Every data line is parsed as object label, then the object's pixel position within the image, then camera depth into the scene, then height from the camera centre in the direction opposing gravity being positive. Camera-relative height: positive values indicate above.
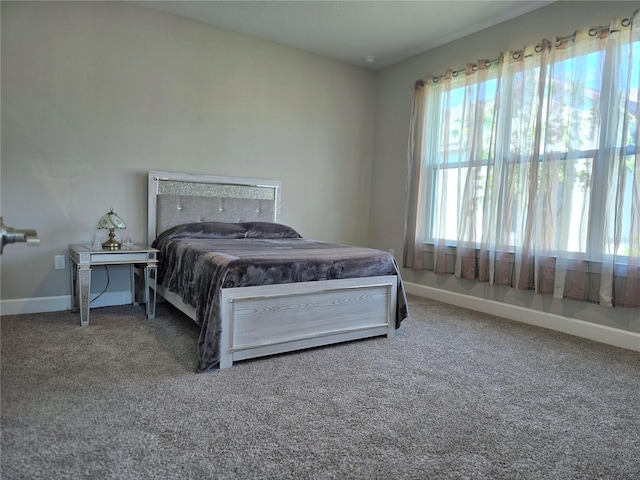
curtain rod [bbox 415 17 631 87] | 2.85 +1.48
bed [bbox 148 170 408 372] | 2.24 -0.45
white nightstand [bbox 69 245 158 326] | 2.83 -0.42
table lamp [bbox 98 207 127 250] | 3.09 -0.16
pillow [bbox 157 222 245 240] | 3.44 -0.19
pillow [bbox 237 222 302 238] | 3.78 -0.17
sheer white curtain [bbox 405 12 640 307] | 2.80 +0.48
